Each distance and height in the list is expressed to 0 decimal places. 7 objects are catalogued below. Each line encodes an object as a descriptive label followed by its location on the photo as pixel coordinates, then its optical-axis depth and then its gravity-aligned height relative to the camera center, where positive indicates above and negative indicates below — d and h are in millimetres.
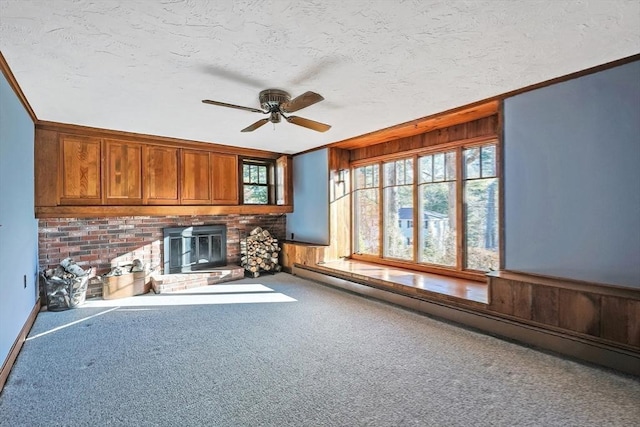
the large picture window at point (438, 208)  4277 +86
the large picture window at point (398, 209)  4844 +93
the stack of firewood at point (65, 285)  3992 -850
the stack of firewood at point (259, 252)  5934 -681
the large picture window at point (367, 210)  5375 +89
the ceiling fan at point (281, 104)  2741 +1011
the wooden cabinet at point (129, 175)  4070 +623
